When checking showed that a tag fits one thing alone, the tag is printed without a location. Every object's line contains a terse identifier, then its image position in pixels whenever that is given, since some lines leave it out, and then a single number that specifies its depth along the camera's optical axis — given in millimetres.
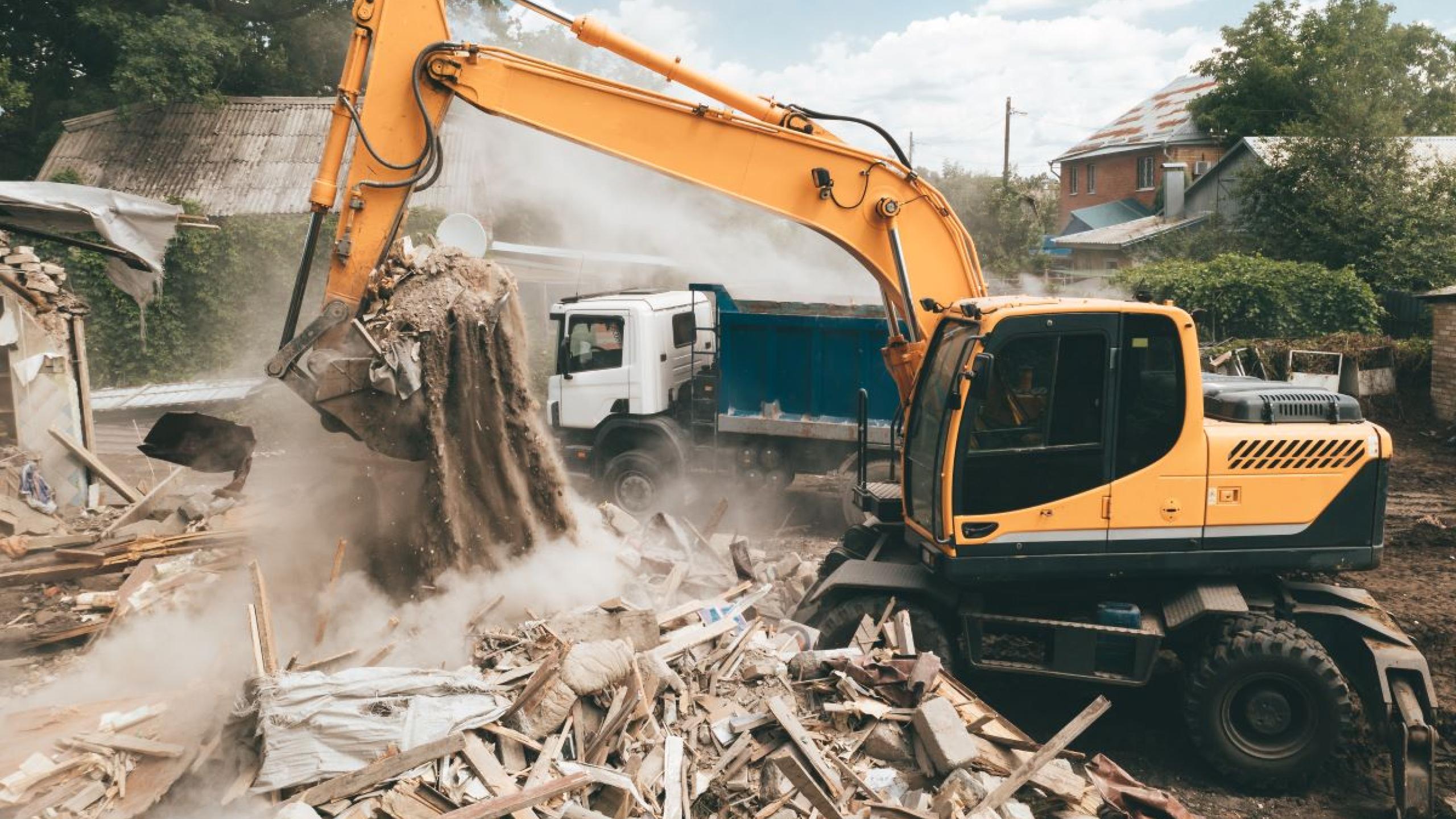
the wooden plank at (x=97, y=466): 10711
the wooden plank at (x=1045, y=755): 5059
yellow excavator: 5723
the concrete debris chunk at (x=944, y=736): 5184
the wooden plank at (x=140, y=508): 9602
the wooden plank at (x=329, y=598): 6500
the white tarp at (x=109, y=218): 9836
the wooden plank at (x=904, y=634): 5996
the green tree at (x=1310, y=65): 28609
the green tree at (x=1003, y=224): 28484
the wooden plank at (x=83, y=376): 11039
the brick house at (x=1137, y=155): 34000
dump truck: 10625
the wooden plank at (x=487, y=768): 4824
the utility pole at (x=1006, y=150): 35516
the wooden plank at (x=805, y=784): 4910
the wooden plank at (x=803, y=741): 5141
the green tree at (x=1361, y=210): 19438
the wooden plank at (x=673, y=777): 4918
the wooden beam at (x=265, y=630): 5449
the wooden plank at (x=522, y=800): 4516
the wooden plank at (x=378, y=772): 4668
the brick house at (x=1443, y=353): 14594
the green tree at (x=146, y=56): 19906
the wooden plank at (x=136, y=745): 5188
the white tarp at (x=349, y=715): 4812
